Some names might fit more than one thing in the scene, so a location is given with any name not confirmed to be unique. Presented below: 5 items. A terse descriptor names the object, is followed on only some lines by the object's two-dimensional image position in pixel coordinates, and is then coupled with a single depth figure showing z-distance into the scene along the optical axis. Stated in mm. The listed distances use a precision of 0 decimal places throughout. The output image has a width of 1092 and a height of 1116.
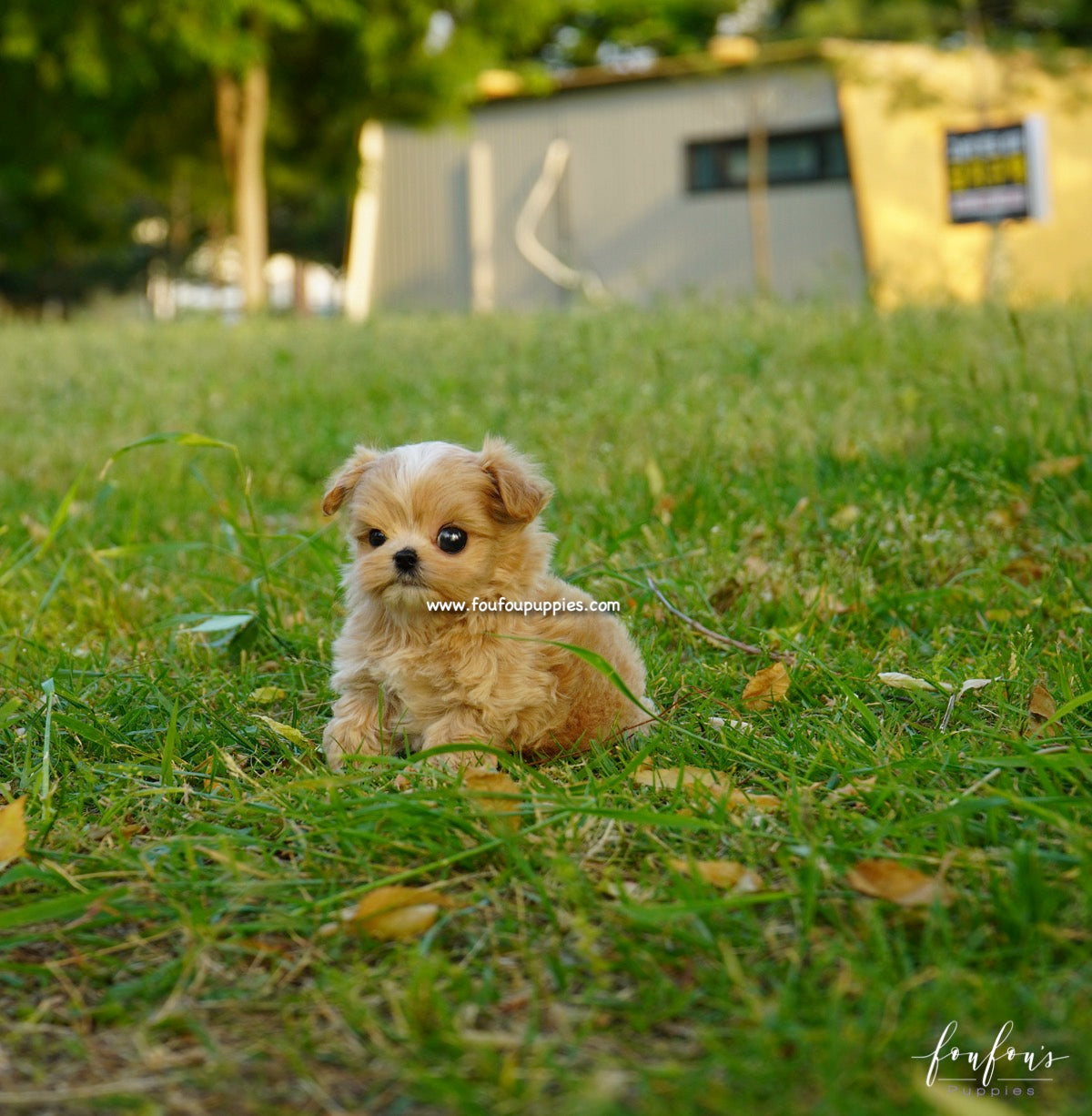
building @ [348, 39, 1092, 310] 17203
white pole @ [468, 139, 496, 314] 21188
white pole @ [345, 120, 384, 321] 22375
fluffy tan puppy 2582
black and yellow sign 10602
